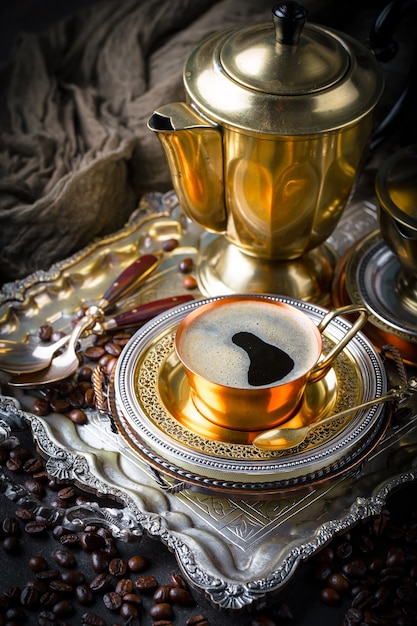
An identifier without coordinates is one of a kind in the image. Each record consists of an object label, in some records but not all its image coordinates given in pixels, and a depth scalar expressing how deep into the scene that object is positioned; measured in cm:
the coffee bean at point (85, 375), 106
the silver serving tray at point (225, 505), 84
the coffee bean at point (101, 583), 87
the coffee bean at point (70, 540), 91
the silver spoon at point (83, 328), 104
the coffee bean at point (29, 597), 86
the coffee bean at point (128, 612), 85
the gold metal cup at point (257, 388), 87
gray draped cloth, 127
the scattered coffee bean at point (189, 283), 120
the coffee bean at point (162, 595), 86
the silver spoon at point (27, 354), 104
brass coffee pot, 96
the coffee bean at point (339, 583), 87
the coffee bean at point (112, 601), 86
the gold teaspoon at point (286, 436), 89
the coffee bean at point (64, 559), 89
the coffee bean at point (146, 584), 87
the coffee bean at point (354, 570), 88
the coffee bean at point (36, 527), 92
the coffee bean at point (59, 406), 101
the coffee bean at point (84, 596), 86
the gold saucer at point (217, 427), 86
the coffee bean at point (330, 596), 86
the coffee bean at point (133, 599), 86
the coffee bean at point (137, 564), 88
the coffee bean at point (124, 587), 87
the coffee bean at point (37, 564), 88
